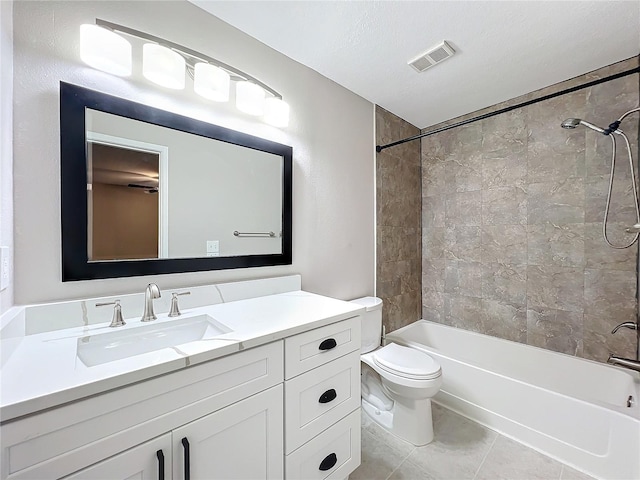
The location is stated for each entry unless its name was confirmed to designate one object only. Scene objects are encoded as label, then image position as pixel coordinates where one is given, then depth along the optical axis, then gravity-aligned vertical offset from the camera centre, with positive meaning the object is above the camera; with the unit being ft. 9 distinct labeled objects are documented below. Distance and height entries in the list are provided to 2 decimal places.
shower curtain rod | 4.10 +2.49
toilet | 5.09 -2.91
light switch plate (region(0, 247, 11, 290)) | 2.61 -0.28
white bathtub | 4.39 -3.28
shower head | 5.38 +2.27
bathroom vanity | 1.93 -1.40
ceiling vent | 5.13 +3.64
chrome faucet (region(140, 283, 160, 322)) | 3.36 -0.79
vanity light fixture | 3.39 +2.54
